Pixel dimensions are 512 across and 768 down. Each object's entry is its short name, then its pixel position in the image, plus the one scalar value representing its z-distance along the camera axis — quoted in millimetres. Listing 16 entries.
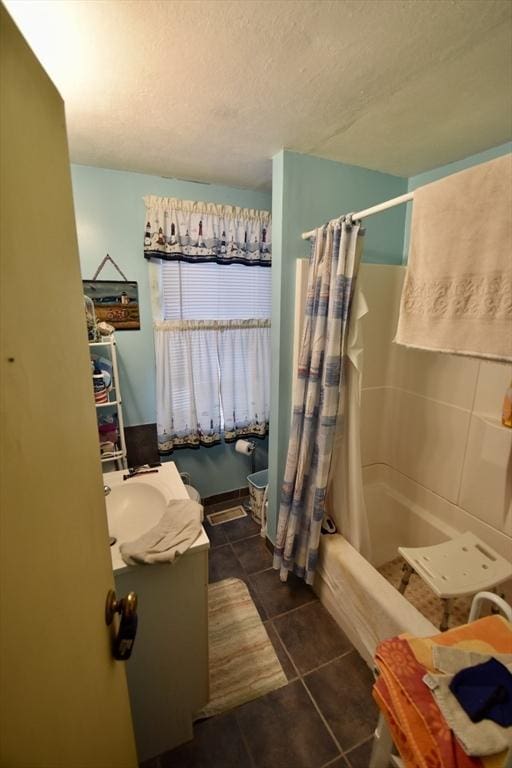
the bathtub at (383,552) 1279
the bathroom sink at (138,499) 1285
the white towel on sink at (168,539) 959
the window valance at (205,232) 1918
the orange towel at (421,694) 638
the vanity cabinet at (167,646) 1004
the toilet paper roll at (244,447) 2363
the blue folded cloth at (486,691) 649
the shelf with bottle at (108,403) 1730
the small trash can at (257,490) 2277
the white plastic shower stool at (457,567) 1262
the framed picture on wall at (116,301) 1889
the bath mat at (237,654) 1325
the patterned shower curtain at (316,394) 1395
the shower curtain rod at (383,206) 1088
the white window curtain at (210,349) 2074
